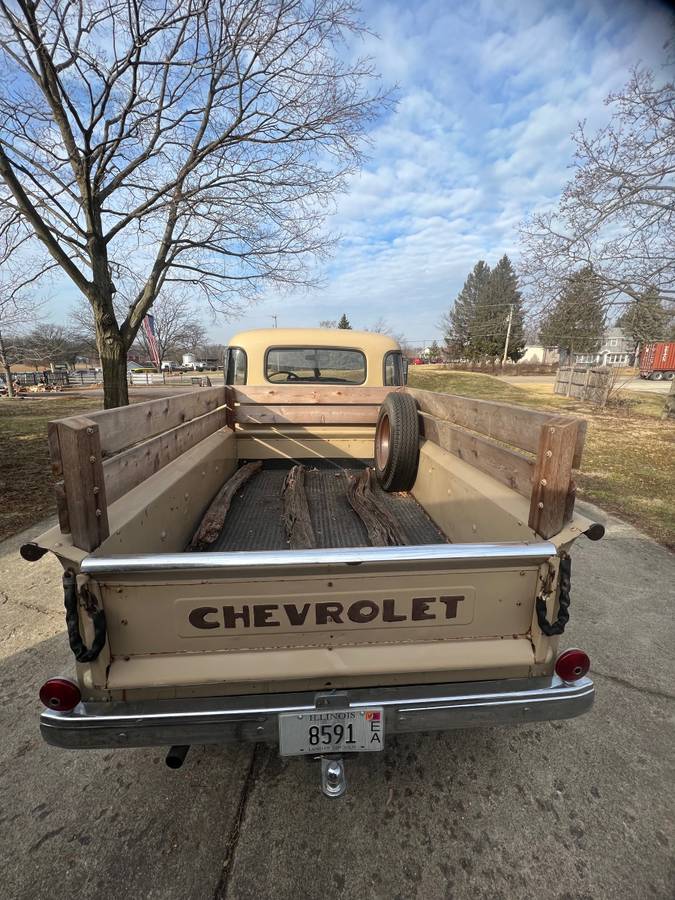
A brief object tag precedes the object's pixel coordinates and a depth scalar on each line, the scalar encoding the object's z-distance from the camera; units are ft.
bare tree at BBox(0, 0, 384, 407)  23.68
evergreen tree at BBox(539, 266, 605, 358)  40.01
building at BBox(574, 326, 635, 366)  204.13
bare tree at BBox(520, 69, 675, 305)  34.37
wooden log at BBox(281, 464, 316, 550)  8.57
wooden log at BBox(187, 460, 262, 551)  8.20
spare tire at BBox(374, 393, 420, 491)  10.75
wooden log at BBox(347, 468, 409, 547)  8.61
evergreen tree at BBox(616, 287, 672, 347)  38.65
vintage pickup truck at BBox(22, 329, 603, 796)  4.61
